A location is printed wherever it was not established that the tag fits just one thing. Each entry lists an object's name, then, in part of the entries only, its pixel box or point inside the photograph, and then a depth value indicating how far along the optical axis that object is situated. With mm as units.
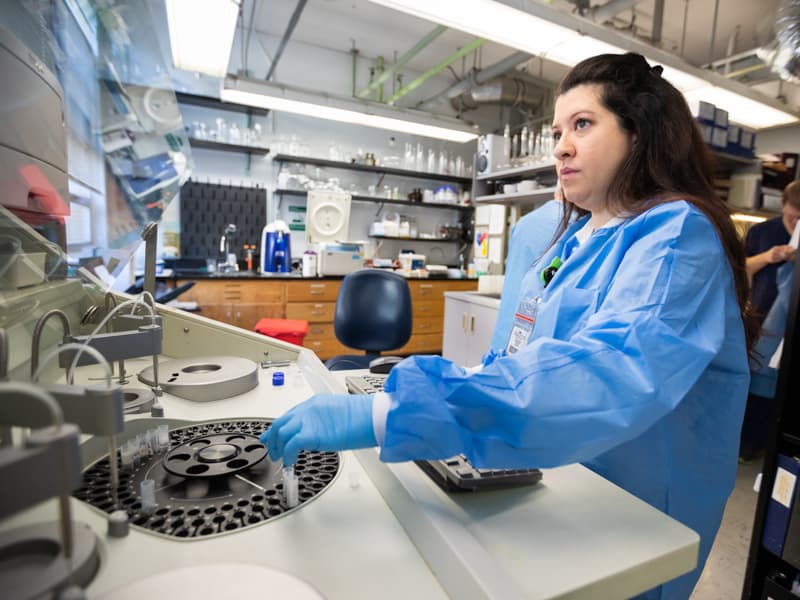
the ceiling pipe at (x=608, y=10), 2867
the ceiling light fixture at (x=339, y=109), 3400
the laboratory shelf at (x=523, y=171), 3029
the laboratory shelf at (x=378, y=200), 4598
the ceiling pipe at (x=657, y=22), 3252
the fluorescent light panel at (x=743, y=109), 3018
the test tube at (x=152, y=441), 628
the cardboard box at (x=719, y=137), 2779
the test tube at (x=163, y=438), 636
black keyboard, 544
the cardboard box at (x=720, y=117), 2771
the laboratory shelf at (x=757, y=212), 3008
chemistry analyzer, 348
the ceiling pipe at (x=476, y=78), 3894
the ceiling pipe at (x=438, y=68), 3725
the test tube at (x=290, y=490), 515
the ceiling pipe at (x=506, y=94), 4938
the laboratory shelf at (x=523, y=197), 3090
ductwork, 2291
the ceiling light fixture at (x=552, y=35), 2018
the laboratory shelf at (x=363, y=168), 4531
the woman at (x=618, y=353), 525
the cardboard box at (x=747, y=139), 2977
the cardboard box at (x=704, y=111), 2680
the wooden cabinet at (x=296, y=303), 3566
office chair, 2326
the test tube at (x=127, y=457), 577
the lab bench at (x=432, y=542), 408
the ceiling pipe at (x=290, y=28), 3611
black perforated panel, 4285
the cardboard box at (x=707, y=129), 2699
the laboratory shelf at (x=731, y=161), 2906
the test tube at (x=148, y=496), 484
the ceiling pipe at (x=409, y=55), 3823
